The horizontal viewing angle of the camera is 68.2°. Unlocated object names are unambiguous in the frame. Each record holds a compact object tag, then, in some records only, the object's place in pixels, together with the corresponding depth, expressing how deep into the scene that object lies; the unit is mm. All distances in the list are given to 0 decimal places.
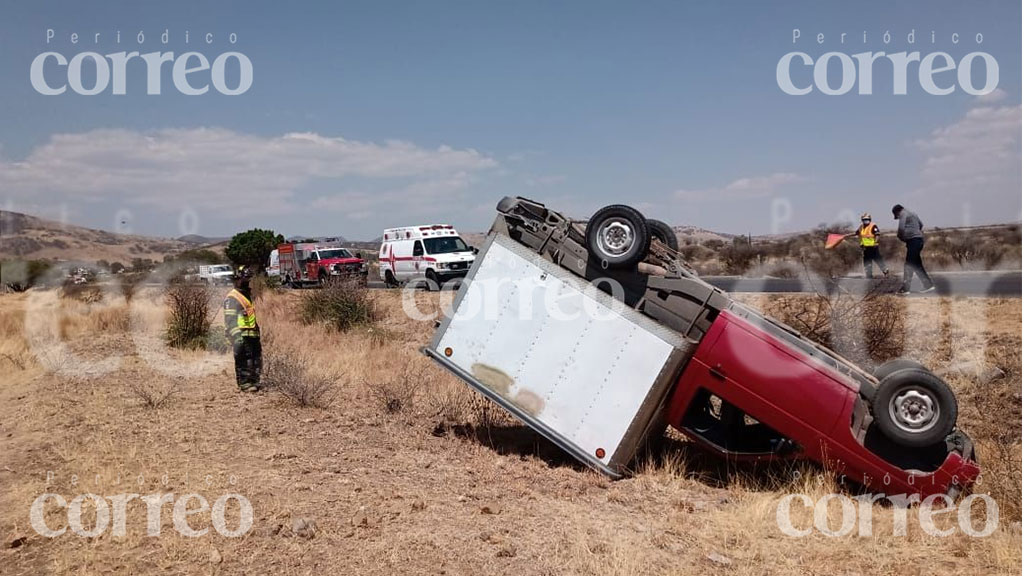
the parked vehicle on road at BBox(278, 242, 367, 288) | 33375
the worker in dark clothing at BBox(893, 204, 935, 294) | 15250
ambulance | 25047
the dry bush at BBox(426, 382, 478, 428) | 8922
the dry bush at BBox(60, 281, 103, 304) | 23047
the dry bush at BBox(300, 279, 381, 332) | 18359
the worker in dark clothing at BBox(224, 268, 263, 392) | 10289
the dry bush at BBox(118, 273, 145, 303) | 22641
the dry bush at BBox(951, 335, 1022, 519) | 6133
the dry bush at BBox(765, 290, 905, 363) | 11070
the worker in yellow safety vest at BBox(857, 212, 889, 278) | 16891
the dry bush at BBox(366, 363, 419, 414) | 9305
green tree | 51938
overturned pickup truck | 6254
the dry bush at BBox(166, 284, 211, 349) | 14586
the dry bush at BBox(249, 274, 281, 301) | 24162
